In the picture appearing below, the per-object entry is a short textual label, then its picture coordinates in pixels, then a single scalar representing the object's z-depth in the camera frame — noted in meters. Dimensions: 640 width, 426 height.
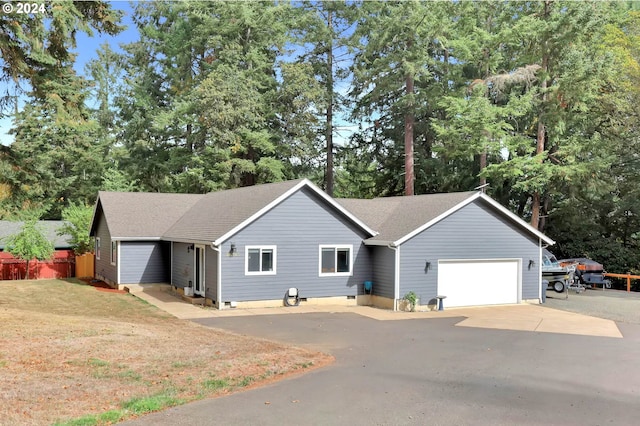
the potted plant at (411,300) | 19.66
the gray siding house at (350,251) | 19.64
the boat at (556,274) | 26.08
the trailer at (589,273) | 28.25
